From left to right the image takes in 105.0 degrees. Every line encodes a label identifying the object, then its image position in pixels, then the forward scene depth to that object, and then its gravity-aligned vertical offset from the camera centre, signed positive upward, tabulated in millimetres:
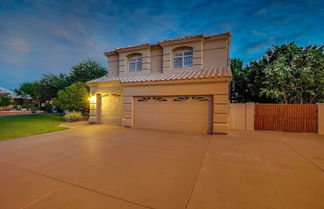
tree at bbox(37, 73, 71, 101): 18312 +2777
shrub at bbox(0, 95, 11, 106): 23141 +413
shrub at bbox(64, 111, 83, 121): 11234 -1209
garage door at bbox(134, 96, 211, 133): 7383 -548
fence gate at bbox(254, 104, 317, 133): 7230 -674
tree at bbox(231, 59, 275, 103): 11591 +2467
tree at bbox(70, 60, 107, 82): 17703 +4595
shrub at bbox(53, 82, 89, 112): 11336 +510
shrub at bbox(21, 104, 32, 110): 25745 -771
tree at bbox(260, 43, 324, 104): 9188 +2193
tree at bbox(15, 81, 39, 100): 29031 +3147
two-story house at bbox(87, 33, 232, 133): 7172 +1133
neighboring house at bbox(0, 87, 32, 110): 27645 +876
